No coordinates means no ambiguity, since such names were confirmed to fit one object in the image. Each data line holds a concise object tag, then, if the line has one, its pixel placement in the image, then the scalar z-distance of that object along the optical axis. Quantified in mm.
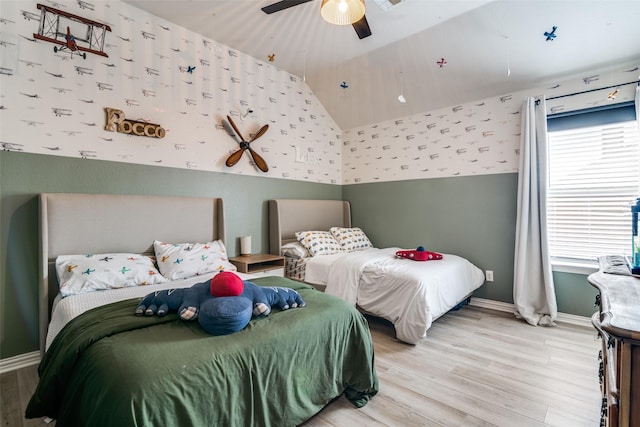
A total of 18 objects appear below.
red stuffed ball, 1559
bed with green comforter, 1067
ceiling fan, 1995
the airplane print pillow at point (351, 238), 3928
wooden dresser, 752
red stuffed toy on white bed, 3184
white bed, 2564
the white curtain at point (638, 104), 2582
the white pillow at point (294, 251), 3526
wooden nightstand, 3055
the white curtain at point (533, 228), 3002
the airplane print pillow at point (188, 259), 2486
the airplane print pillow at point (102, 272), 2033
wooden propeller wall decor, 3316
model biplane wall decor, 2254
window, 2791
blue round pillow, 1370
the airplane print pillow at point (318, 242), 3572
